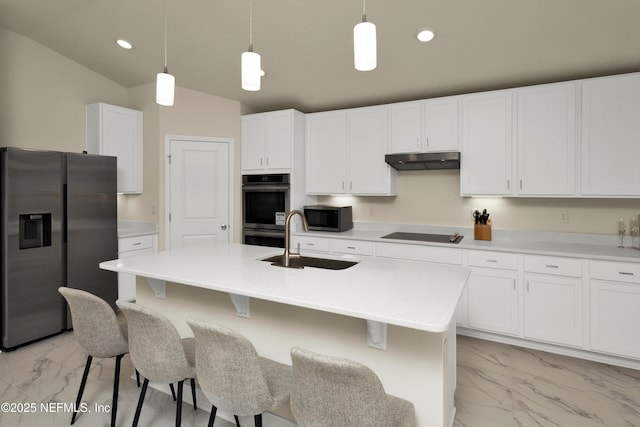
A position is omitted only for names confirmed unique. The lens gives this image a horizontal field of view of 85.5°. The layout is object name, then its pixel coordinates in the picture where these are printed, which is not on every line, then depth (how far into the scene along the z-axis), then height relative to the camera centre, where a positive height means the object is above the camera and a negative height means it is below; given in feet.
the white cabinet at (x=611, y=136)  9.22 +2.02
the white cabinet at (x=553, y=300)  9.25 -2.45
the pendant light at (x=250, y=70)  5.73 +2.36
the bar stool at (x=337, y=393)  3.66 -2.00
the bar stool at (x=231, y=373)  4.38 -2.11
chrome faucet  6.80 -0.66
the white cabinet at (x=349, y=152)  12.72 +2.26
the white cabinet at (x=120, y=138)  13.56 +2.99
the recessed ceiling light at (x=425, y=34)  9.03 +4.68
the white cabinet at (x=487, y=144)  10.70 +2.12
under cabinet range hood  11.18 +1.69
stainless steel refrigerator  9.84 -0.69
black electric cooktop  11.39 -0.91
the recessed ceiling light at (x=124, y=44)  11.87 +5.84
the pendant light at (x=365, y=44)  4.85 +2.35
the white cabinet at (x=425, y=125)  11.45 +2.93
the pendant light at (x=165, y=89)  6.61 +2.37
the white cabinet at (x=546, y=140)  9.92 +2.08
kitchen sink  7.24 -1.10
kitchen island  4.71 -1.67
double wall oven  13.80 +0.15
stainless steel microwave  13.16 -0.22
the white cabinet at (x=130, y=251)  12.79 -1.50
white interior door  14.32 +0.88
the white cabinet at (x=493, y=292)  10.00 -2.41
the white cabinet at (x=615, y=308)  8.64 -2.48
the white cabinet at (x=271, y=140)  13.64 +2.91
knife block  11.38 -0.68
